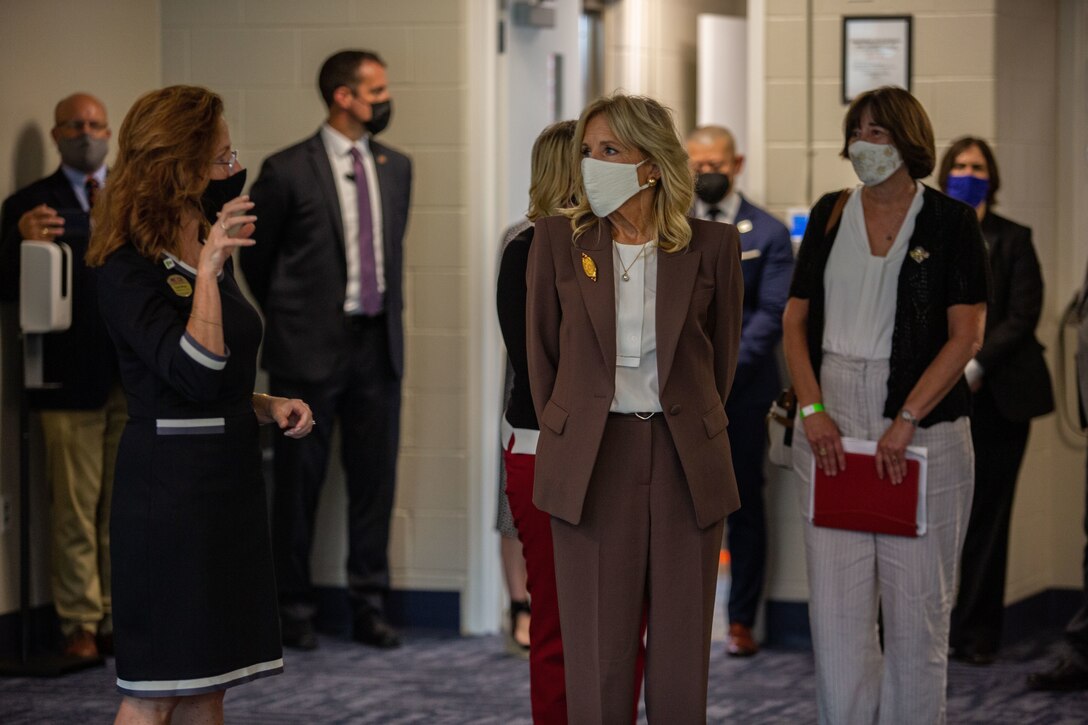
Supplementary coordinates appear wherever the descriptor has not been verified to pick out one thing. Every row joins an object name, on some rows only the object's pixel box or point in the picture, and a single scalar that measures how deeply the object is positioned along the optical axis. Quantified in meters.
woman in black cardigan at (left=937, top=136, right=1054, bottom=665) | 8.53
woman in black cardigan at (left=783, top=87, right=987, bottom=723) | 6.15
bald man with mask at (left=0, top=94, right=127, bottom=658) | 8.55
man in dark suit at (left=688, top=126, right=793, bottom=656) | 8.81
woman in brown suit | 4.99
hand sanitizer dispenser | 8.18
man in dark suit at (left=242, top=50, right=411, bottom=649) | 8.91
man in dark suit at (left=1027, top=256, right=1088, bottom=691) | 7.96
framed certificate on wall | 8.89
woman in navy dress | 4.93
